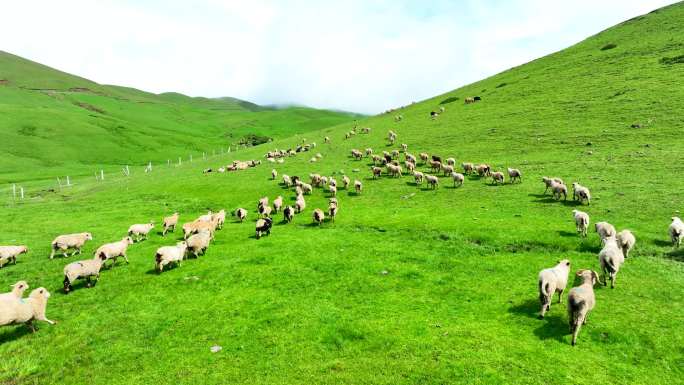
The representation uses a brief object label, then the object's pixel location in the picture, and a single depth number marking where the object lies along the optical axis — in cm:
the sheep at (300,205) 3372
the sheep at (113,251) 2097
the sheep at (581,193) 2667
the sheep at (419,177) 3816
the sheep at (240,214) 3244
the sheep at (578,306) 1235
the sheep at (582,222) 2159
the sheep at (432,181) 3606
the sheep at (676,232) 1903
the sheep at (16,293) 1412
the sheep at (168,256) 2039
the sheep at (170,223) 2982
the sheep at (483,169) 3769
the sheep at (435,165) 4150
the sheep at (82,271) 1831
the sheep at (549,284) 1403
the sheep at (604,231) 1947
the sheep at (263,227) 2668
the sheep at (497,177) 3484
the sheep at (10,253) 2283
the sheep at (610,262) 1567
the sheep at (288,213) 3070
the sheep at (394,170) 4225
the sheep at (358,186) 3736
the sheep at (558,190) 2798
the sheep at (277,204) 3459
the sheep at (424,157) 4622
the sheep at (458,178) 3575
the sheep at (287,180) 4295
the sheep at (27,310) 1367
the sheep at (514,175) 3434
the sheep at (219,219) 2989
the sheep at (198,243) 2291
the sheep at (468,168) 3939
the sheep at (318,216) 2909
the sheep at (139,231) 2739
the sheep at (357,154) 5400
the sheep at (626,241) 1856
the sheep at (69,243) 2408
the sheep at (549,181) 2991
